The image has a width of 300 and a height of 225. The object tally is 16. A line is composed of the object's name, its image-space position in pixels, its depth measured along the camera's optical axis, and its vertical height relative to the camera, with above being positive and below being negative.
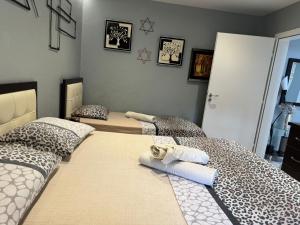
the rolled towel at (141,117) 3.19 -0.64
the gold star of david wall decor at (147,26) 3.59 +0.69
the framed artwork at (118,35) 3.53 +0.49
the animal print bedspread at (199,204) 1.07 -0.64
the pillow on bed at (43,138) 1.43 -0.50
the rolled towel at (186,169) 1.41 -0.60
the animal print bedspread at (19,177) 0.85 -0.52
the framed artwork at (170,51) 3.65 +0.35
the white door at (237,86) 3.49 -0.09
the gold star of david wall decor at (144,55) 3.68 +0.24
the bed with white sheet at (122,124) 2.77 -0.68
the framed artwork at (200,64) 3.76 +0.20
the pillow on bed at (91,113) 3.00 -0.62
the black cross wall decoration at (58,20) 2.28 +0.45
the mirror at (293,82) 4.18 +0.09
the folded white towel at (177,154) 1.55 -0.54
